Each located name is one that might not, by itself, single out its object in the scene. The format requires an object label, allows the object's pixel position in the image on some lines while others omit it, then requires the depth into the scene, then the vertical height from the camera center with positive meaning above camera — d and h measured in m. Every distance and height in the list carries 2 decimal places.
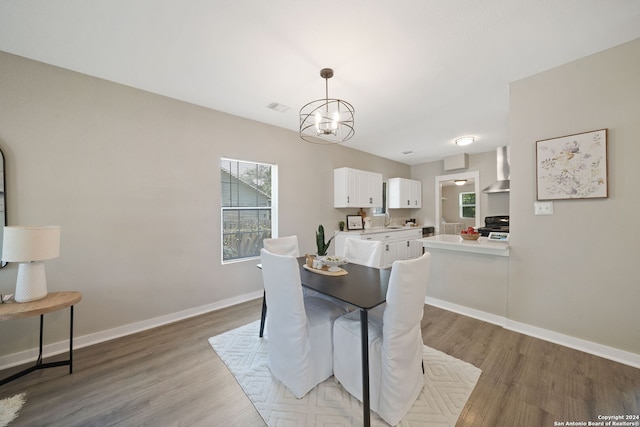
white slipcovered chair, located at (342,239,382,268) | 2.33 -0.41
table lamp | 1.63 -0.27
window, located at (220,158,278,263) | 3.24 +0.11
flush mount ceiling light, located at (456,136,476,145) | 4.13 +1.31
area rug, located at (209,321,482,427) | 1.40 -1.24
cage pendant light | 2.07 +1.33
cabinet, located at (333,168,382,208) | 4.28 +0.48
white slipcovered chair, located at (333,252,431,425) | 1.31 -0.83
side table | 1.58 -0.66
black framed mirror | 1.86 +0.11
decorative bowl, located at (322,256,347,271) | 2.12 -0.44
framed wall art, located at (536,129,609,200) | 2.00 +0.42
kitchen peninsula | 2.55 -0.76
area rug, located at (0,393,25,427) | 1.42 -1.24
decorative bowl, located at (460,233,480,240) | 2.95 -0.30
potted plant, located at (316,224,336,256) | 2.36 -0.31
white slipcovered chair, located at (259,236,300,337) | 2.57 -0.37
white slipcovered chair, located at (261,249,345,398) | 1.52 -0.83
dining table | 1.31 -0.52
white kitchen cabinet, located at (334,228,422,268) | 4.36 -0.58
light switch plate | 2.23 +0.05
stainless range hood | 4.17 +0.77
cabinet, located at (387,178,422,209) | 5.57 +0.49
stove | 4.19 -0.21
